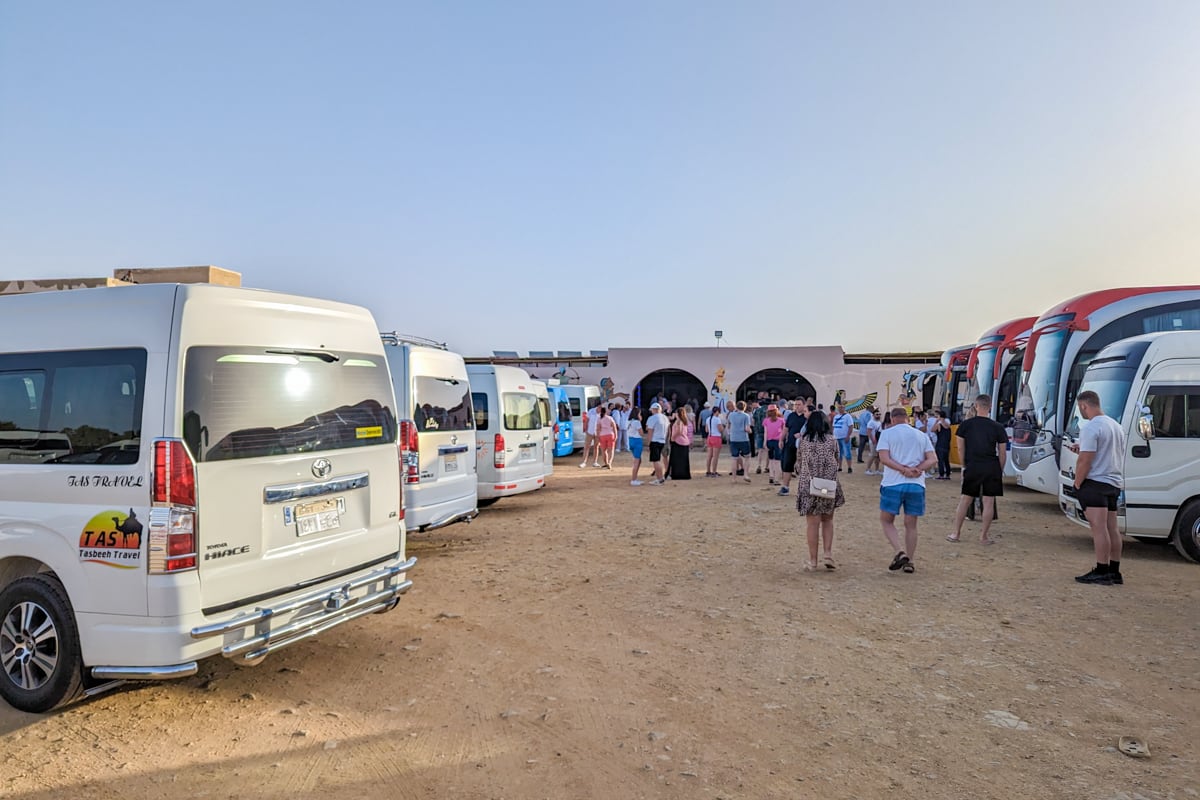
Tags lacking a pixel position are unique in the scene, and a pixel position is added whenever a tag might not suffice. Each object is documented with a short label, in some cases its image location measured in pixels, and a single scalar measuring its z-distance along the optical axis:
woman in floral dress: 7.77
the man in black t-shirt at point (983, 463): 9.55
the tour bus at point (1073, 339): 12.20
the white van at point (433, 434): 8.21
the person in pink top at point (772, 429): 16.67
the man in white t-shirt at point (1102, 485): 7.52
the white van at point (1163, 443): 8.71
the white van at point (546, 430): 12.93
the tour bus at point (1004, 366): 16.66
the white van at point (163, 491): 4.02
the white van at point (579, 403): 24.50
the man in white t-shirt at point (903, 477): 7.64
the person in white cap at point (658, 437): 16.08
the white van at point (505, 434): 11.44
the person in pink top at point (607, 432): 19.30
